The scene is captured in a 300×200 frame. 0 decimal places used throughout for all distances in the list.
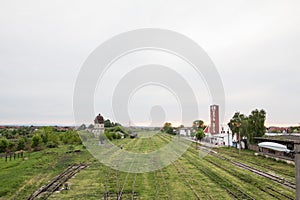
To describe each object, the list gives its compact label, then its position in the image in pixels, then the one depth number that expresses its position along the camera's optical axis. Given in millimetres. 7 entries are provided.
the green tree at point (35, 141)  38609
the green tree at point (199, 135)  47175
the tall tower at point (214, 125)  54447
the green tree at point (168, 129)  93344
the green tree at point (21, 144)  37625
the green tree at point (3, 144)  34219
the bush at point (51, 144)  44500
